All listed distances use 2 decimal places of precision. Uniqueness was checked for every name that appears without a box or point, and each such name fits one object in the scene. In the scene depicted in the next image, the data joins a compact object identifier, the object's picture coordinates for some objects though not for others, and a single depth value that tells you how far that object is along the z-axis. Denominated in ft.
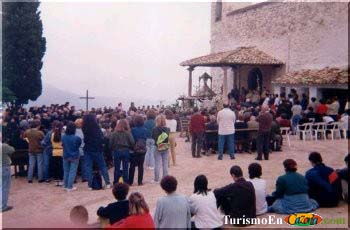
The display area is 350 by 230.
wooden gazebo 76.48
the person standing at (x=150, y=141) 35.86
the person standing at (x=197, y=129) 40.57
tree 78.07
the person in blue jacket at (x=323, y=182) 23.04
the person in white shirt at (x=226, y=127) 39.78
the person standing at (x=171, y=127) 38.53
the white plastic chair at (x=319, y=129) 51.98
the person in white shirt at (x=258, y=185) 22.09
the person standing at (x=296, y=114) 53.90
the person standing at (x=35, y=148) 33.50
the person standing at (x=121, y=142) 30.25
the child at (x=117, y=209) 18.61
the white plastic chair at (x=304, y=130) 51.35
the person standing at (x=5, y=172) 26.61
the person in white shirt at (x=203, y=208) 19.54
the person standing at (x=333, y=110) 55.11
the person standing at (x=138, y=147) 31.32
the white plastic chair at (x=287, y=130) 47.44
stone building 67.51
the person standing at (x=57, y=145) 32.27
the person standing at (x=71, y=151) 30.53
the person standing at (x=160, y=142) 32.53
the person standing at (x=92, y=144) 30.58
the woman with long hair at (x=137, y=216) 15.99
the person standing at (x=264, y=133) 38.83
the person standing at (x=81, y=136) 32.55
